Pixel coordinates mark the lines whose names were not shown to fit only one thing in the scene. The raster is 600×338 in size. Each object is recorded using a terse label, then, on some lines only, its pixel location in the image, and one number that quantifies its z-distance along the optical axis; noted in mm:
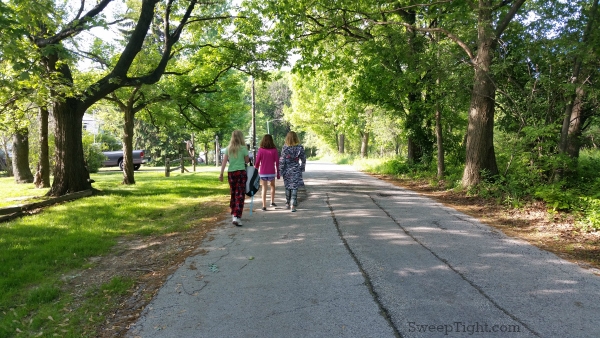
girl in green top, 7266
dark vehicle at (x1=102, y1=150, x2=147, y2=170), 29509
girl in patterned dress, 8633
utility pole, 27109
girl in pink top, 8578
